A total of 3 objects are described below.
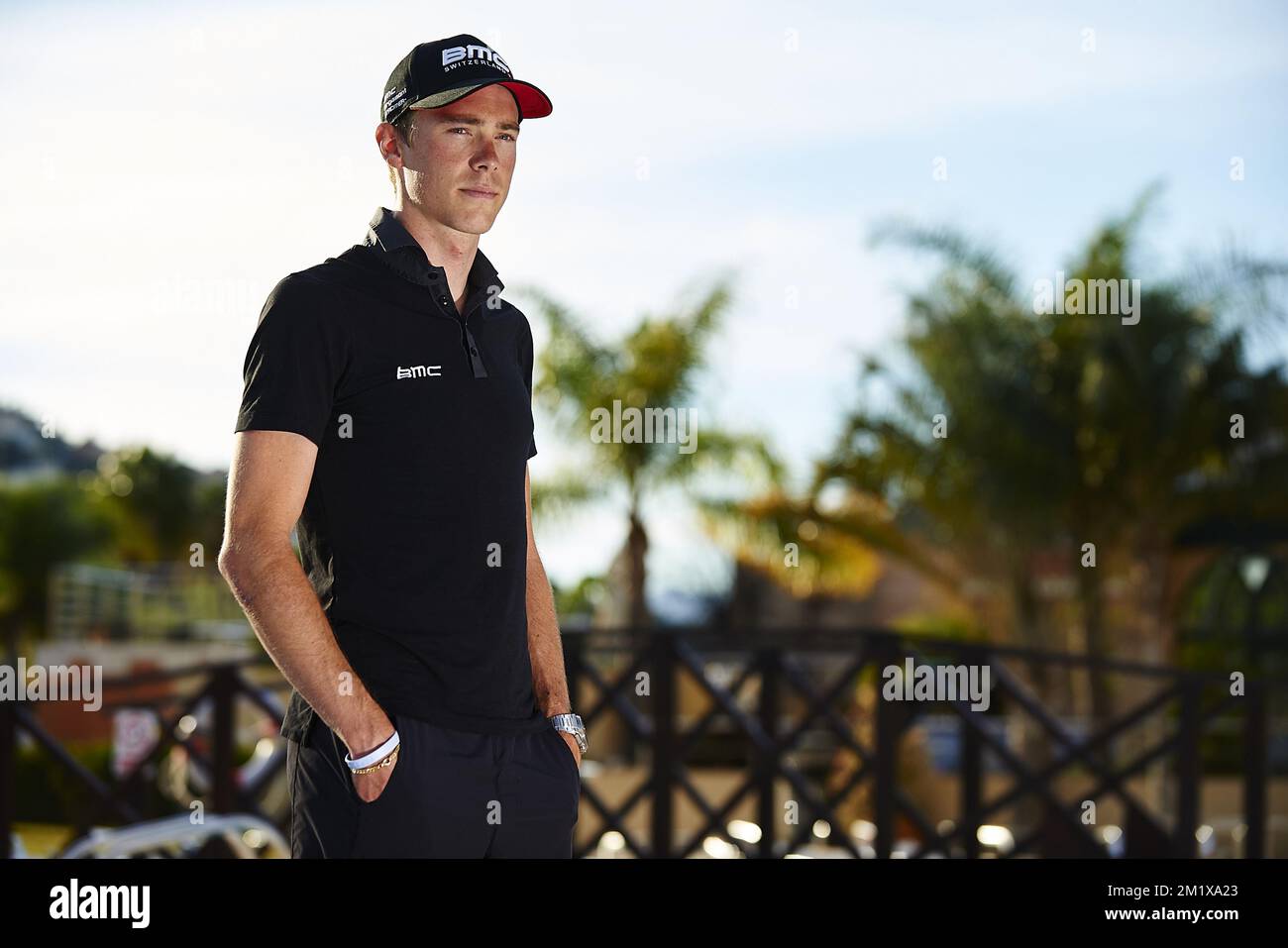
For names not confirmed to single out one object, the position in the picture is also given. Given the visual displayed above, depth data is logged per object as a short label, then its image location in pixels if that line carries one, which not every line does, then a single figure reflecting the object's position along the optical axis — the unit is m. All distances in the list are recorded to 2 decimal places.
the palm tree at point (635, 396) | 15.22
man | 1.97
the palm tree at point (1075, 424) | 12.69
